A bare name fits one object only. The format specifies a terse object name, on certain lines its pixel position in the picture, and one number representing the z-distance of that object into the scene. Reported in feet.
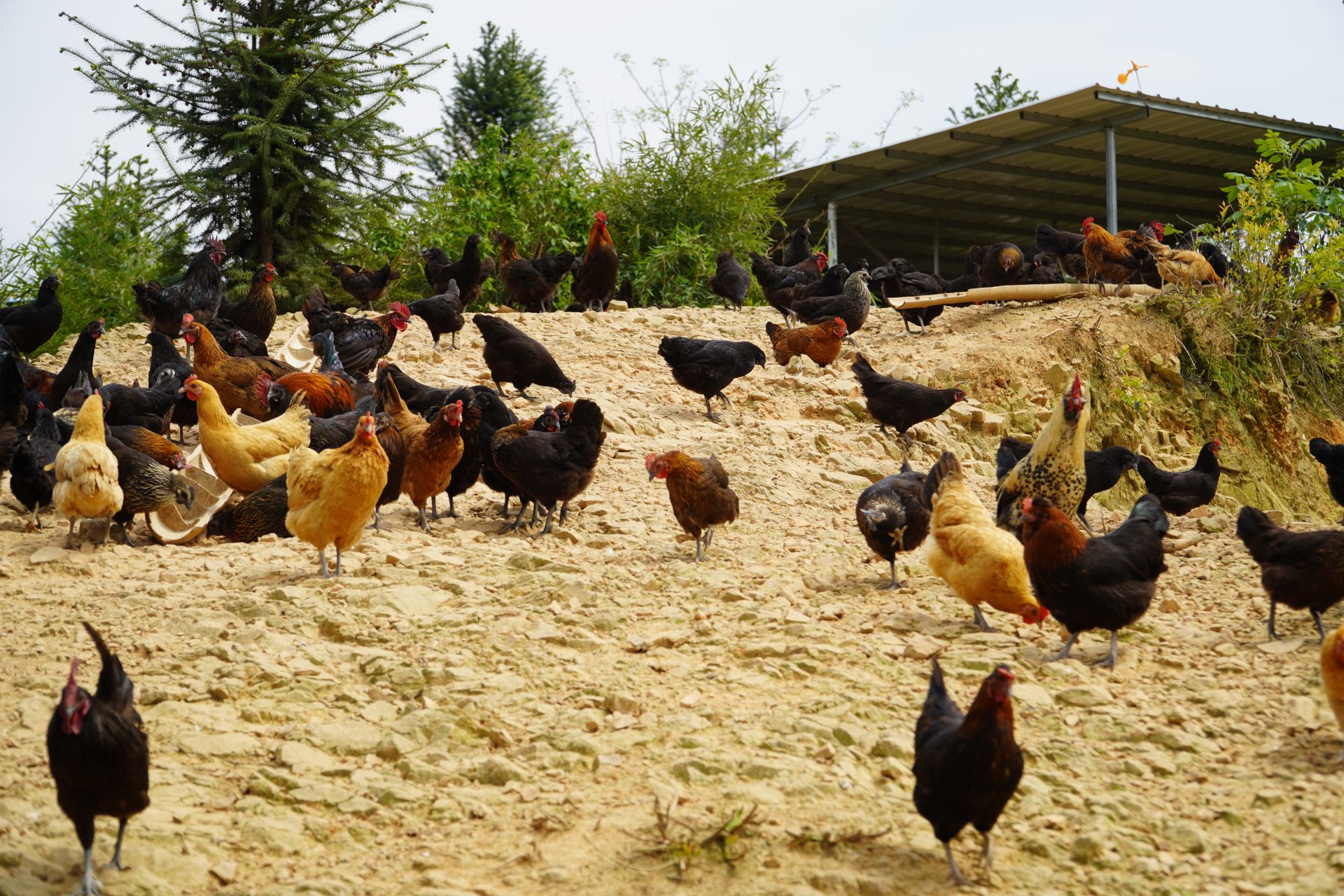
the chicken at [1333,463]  30.68
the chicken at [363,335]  40.81
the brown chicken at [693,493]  27.37
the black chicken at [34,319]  42.45
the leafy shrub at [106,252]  57.31
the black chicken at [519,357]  37.63
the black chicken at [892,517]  25.02
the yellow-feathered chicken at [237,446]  29.71
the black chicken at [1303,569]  21.99
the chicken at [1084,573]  21.02
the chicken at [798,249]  63.57
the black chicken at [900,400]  36.65
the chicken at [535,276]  53.88
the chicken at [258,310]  44.75
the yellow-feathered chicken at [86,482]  26.27
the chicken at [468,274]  50.65
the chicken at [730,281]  55.77
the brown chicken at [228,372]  36.09
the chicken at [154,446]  30.14
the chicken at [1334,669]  17.85
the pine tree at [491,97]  122.31
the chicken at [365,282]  52.37
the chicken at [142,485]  28.02
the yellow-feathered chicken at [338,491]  24.47
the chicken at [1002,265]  52.37
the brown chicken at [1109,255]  49.14
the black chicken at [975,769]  15.12
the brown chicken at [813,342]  42.86
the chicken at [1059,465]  26.91
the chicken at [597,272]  52.13
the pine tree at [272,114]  51.90
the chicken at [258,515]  28.89
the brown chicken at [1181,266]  48.32
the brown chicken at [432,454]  28.76
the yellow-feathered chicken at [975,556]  22.34
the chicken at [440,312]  44.21
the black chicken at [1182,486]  33.56
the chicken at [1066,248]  52.01
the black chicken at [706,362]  38.60
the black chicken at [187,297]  43.75
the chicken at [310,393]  33.68
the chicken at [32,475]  29.30
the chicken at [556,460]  28.68
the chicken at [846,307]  46.52
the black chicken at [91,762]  14.84
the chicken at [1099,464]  32.19
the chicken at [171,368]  36.19
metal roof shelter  59.52
